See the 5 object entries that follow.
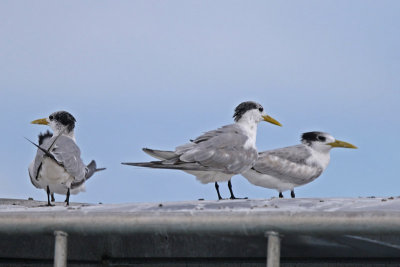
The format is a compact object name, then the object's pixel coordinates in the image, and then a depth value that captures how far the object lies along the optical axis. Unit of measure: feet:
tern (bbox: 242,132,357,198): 77.10
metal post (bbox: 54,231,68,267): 31.99
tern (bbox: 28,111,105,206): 72.43
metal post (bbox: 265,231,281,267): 30.32
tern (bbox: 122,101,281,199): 62.75
